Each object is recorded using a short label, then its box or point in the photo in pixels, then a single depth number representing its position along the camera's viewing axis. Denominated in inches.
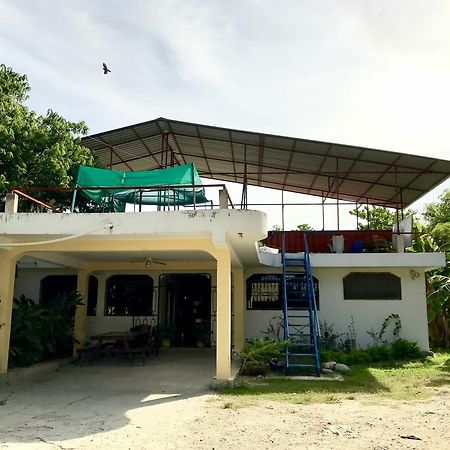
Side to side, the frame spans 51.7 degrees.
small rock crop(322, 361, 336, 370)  395.9
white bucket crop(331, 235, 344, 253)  529.7
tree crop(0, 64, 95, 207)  485.7
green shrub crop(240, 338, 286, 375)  373.1
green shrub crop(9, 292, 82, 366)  386.6
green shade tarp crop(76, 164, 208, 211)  395.5
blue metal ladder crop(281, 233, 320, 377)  384.9
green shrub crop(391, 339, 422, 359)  478.9
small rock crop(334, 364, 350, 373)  396.5
